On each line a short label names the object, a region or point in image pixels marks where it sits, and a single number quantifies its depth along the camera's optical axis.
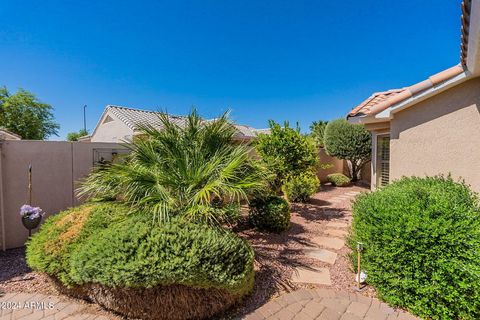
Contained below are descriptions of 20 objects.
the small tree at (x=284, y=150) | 8.86
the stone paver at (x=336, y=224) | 7.89
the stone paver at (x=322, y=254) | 5.40
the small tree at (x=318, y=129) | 23.19
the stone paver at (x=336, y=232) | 7.02
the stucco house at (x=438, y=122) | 4.91
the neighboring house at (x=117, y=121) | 15.80
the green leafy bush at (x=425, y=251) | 3.10
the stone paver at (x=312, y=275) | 4.43
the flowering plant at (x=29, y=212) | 5.38
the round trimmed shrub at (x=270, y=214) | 6.98
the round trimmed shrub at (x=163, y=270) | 3.19
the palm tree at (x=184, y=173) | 4.35
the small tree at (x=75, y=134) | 51.18
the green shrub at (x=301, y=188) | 11.02
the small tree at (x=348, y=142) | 16.31
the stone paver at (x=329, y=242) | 6.21
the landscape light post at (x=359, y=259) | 4.06
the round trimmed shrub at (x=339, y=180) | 16.67
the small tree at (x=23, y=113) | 27.70
